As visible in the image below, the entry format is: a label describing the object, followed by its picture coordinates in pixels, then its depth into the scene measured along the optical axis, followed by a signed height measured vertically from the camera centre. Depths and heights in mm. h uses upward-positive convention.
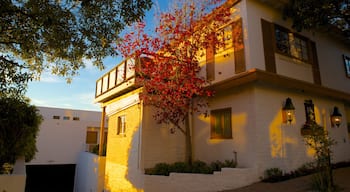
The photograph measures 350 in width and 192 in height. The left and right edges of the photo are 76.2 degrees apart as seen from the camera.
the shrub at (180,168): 7657 -956
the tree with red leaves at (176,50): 7547 +3152
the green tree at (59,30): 5152 +2703
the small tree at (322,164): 5203 -600
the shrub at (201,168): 7160 -915
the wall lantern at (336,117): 9188 +884
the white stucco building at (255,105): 7301 +1281
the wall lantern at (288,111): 7594 +949
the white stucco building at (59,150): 16609 -708
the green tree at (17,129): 7414 +427
